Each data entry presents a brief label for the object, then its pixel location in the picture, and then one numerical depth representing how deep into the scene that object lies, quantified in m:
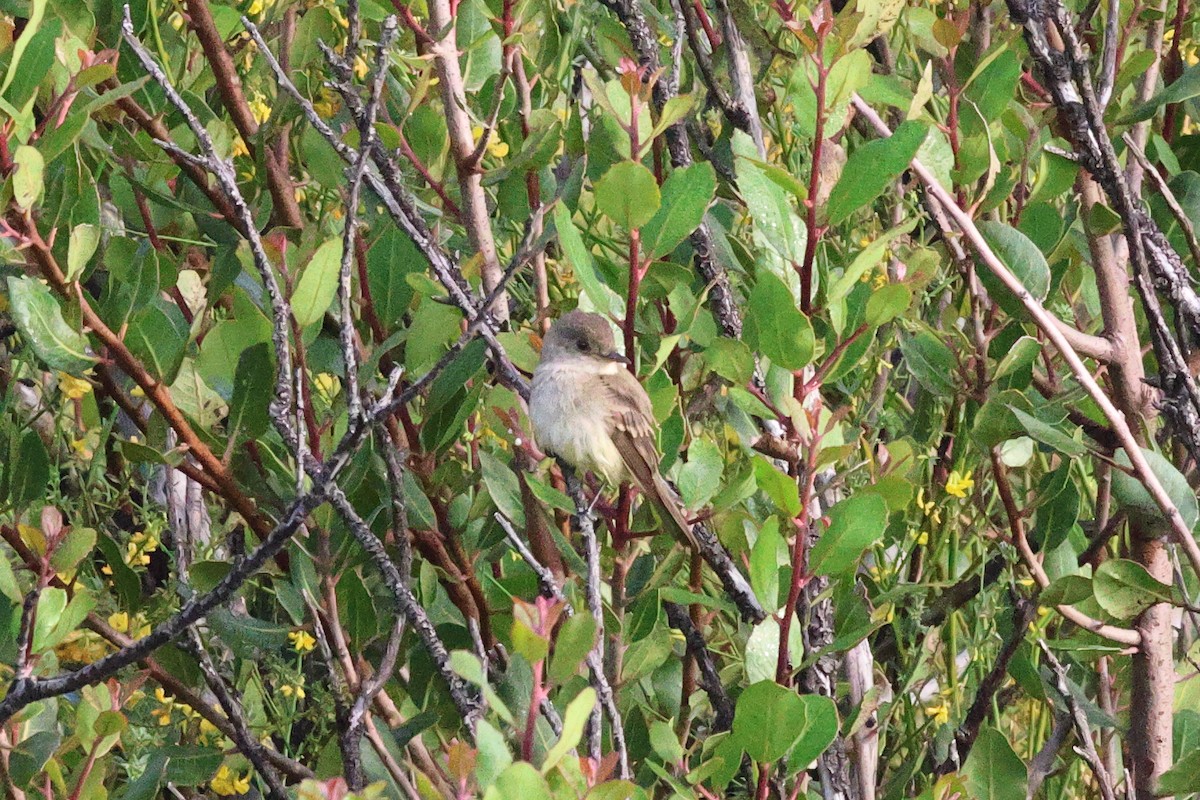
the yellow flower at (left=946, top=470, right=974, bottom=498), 5.96
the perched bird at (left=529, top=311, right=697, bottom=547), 5.63
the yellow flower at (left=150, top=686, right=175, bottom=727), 6.01
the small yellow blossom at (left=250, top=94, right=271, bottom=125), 6.73
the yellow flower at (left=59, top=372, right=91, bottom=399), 5.66
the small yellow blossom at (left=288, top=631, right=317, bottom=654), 5.90
